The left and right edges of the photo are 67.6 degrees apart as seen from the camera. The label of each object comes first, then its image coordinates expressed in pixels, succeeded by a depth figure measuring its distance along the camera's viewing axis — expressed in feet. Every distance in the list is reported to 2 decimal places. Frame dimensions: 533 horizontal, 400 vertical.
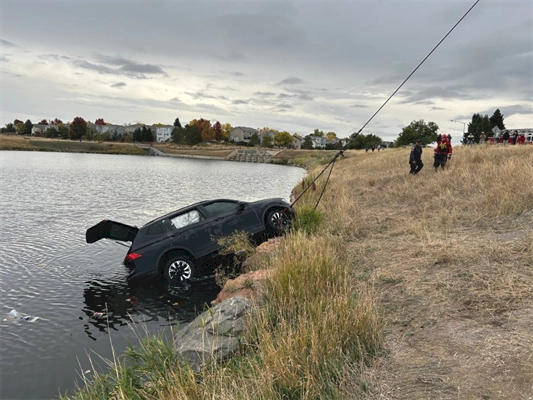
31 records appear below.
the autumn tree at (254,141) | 486.75
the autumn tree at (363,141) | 351.95
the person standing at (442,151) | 61.52
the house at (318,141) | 620.00
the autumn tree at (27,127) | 536.42
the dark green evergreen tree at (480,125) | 315.70
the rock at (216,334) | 14.53
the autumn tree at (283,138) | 523.29
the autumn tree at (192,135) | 450.71
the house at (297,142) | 590.96
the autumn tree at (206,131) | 527.40
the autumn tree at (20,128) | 544.54
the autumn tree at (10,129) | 577.02
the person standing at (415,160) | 62.13
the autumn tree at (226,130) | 561.84
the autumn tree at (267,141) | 510.99
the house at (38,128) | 585.55
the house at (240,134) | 603.67
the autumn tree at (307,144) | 497.05
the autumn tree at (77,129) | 467.11
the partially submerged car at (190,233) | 30.42
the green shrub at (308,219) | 33.65
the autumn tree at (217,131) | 537.24
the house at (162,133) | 616.14
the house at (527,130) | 300.28
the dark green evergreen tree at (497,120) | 323.78
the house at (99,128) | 645.18
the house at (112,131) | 618.03
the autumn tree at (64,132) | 490.16
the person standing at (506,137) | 104.34
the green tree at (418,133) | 316.19
